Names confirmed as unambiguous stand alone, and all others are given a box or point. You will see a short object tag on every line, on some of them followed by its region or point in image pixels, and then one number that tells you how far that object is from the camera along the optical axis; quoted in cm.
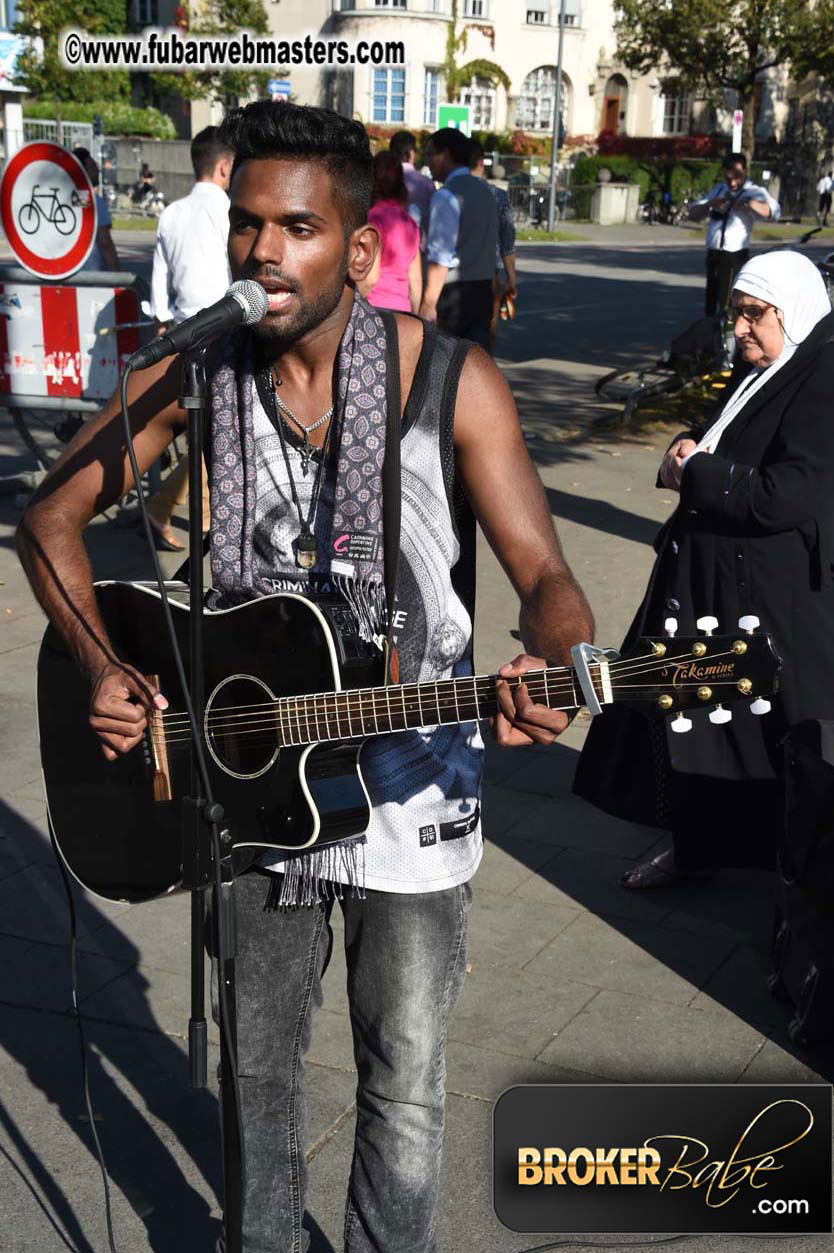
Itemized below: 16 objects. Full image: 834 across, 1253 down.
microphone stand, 221
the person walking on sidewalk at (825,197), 4534
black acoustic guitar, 228
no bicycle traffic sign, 816
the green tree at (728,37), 4597
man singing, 242
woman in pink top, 949
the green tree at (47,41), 4219
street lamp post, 3959
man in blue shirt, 1016
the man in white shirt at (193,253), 799
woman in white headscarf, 423
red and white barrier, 824
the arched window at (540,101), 6103
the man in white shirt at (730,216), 1418
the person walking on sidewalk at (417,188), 1110
